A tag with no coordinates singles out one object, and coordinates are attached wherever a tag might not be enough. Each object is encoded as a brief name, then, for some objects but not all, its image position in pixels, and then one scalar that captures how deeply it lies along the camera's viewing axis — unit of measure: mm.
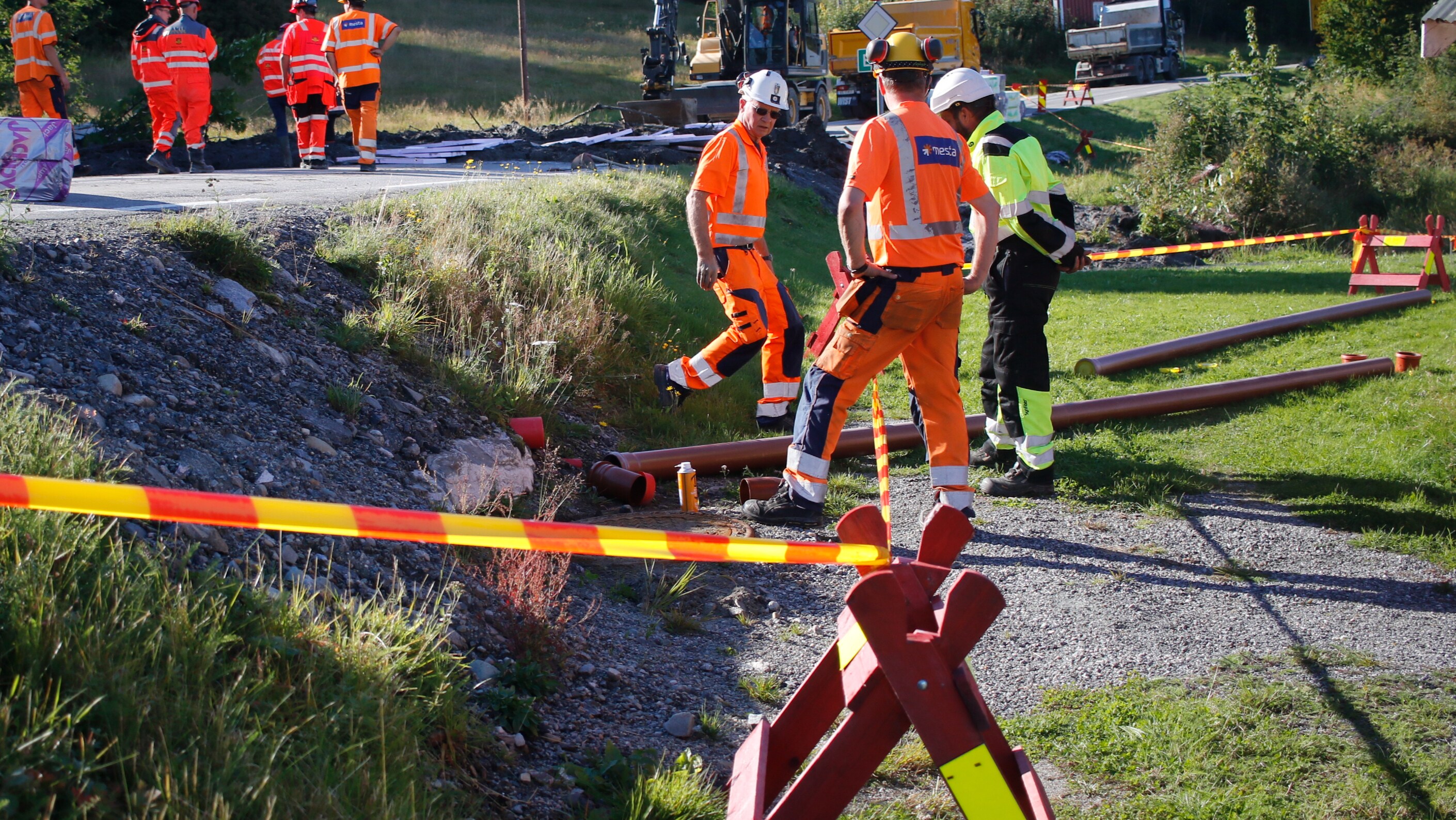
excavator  22547
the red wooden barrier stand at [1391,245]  11406
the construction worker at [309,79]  13148
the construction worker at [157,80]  12844
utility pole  23312
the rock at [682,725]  3488
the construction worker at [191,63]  12594
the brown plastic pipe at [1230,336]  8430
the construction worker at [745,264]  6523
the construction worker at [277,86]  15906
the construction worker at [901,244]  4801
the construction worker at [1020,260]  5672
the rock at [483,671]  3414
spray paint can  5707
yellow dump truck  31219
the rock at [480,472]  4961
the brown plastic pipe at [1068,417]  6301
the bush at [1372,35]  29469
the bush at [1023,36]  49156
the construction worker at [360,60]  12727
